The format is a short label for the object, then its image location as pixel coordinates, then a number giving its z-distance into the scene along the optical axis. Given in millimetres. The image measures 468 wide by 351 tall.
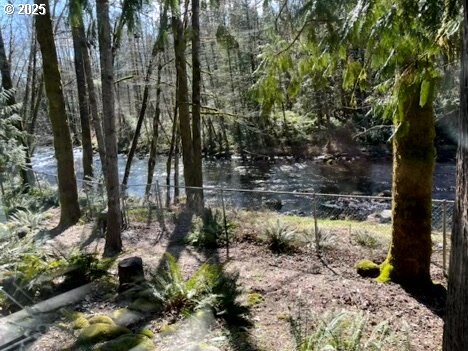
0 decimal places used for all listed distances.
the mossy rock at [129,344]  3473
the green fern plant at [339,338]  3266
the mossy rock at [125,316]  4223
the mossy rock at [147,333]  3828
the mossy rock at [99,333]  3736
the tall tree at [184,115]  10344
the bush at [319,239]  6883
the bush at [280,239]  6996
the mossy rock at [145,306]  4477
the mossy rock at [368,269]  5797
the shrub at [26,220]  7031
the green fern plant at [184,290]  4416
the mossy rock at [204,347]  3432
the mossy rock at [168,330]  3914
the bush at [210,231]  7473
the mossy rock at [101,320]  4031
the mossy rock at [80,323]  4047
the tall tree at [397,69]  2809
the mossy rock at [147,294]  4703
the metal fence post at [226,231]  7509
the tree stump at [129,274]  5133
